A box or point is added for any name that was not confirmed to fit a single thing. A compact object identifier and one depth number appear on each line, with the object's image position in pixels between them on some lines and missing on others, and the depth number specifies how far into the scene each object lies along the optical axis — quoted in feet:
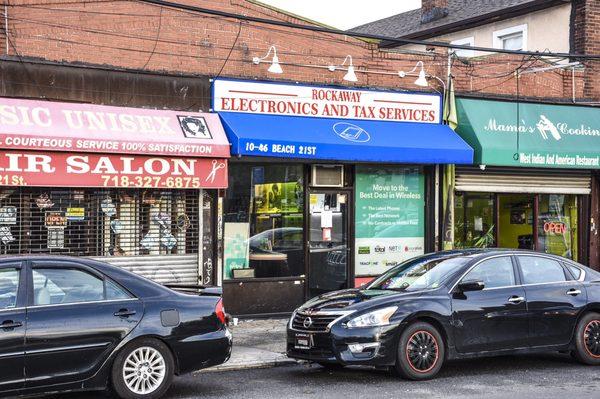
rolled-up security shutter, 55.67
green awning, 54.13
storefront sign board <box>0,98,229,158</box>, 40.35
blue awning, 46.06
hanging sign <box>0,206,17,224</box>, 41.55
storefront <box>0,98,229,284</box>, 40.86
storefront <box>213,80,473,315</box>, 47.85
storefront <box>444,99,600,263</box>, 54.65
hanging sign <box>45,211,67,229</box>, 42.75
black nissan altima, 30.66
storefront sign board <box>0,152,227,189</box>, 40.29
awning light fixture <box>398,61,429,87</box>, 52.94
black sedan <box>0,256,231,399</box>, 24.98
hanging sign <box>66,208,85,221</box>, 43.37
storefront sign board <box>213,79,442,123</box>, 47.65
